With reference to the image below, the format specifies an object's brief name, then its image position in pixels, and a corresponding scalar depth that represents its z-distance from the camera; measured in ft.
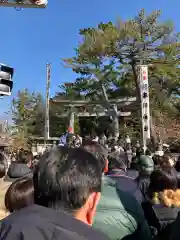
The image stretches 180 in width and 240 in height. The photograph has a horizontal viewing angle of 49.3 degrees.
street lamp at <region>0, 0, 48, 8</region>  10.38
